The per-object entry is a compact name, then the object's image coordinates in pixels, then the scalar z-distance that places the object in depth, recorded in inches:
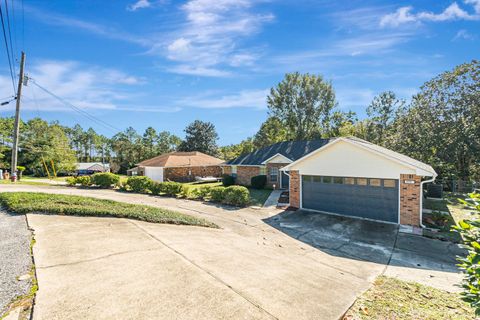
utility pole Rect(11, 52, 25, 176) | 803.4
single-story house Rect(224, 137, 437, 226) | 450.3
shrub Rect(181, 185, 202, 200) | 733.0
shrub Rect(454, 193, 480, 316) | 102.9
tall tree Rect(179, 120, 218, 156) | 1995.6
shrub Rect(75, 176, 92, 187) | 930.1
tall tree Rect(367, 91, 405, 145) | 1448.1
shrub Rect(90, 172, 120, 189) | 905.5
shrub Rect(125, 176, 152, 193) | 826.2
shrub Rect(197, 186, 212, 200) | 716.7
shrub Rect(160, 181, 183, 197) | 764.6
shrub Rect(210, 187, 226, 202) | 666.2
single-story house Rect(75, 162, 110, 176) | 2014.3
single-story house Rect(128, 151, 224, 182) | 1273.4
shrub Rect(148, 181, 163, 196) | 796.1
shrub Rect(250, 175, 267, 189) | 927.0
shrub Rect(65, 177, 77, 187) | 945.9
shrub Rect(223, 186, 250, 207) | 629.9
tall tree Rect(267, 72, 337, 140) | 1407.5
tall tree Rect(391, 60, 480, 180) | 926.4
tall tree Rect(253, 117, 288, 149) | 1550.2
